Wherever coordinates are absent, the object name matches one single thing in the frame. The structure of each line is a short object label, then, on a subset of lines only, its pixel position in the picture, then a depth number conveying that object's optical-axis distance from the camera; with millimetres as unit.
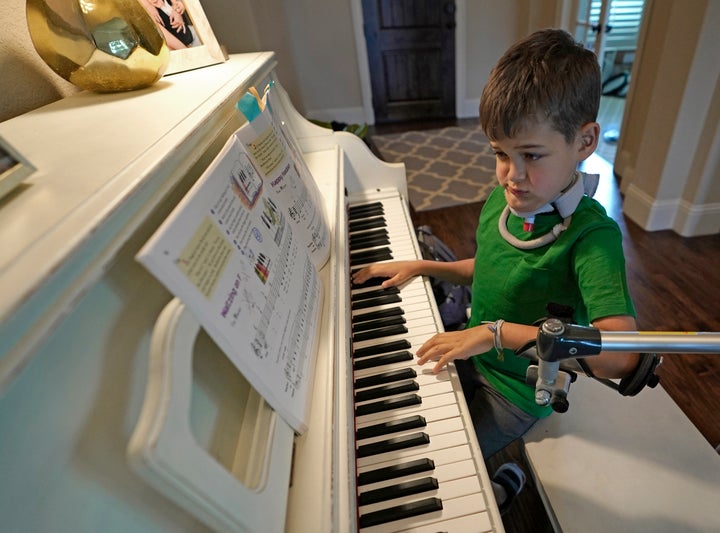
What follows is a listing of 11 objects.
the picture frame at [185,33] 1062
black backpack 1530
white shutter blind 4588
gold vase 754
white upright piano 323
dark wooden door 4422
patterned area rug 3266
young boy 725
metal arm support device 417
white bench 770
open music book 468
